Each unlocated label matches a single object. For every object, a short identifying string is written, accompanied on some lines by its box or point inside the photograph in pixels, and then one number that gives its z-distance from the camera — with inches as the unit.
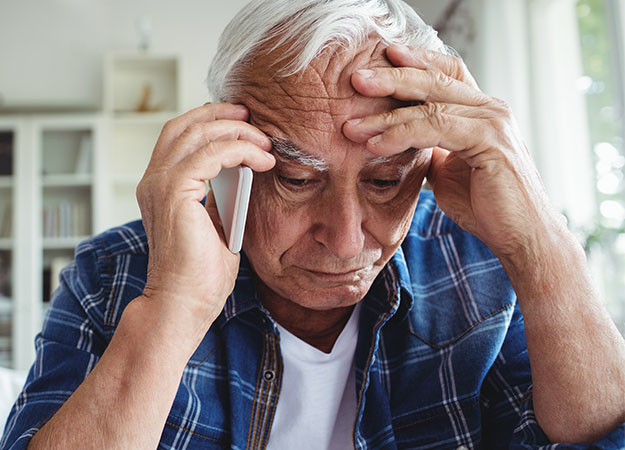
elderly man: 33.7
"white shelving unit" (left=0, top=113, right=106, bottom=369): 161.3
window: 96.1
